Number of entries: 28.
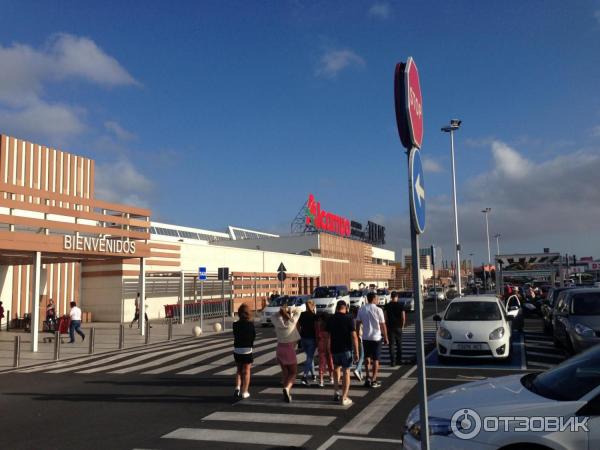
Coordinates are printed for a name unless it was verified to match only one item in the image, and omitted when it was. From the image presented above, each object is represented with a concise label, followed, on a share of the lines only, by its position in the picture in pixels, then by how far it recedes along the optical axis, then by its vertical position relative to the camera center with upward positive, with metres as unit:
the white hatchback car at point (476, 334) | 12.23 -1.27
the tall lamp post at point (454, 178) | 30.36 +6.24
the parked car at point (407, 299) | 32.94 -1.17
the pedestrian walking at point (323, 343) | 10.41 -1.23
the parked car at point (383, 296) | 38.12 -1.10
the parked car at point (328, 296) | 27.88 -0.79
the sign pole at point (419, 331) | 3.54 -0.34
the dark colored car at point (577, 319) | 11.52 -0.97
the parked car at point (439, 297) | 50.54 -1.71
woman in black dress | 9.38 -1.19
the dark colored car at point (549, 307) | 18.03 -1.01
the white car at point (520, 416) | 3.99 -1.09
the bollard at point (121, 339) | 17.66 -1.82
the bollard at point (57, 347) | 15.50 -1.83
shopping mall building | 18.98 +1.32
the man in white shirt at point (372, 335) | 10.13 -1.03
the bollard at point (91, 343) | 16.69 -1.82
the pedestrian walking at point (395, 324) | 12.45 -1.03
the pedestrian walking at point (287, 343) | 9.08 -1.06
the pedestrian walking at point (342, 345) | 8.70 -1.07
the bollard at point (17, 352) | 14.29 -1.80
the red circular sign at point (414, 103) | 3.71 +1.31
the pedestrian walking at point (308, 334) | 10.72 -1.06
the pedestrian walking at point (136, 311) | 27.17 -1.36
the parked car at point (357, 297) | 32.38 -0.97
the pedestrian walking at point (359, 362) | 10.78 -1.67
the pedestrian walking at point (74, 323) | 19.89 -1.41
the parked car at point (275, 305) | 25.98 -1.15
